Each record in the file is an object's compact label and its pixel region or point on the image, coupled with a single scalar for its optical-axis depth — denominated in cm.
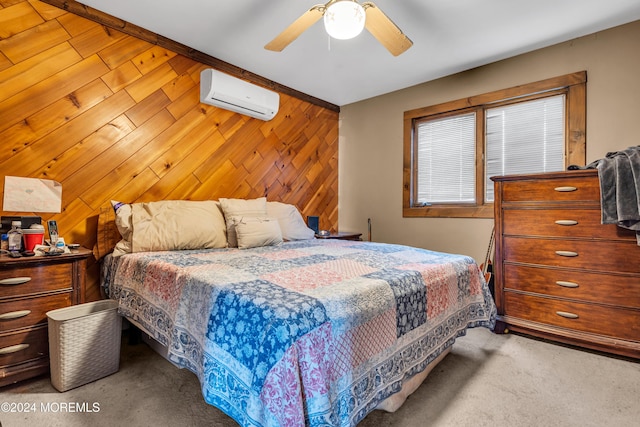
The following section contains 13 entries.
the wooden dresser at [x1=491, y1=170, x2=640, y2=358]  204
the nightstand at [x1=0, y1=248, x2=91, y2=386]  167
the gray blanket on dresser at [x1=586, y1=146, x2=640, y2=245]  191
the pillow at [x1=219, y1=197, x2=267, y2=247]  253
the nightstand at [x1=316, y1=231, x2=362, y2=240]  349
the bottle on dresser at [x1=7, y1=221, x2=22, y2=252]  179
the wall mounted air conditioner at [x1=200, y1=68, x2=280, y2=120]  283
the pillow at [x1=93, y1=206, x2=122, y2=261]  232
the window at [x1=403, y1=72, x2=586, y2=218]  273
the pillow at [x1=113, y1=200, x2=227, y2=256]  216
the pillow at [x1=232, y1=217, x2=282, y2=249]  243
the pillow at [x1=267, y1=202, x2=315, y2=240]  300
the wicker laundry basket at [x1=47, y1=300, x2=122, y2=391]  168
